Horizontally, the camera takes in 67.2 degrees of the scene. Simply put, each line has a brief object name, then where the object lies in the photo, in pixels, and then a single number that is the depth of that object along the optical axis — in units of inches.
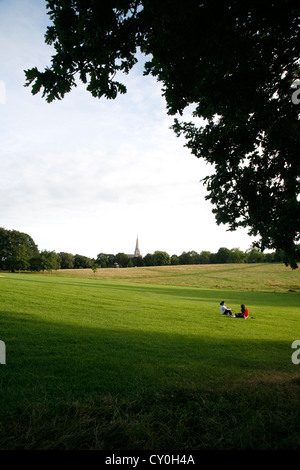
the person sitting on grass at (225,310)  719.1
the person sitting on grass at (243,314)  689.6
